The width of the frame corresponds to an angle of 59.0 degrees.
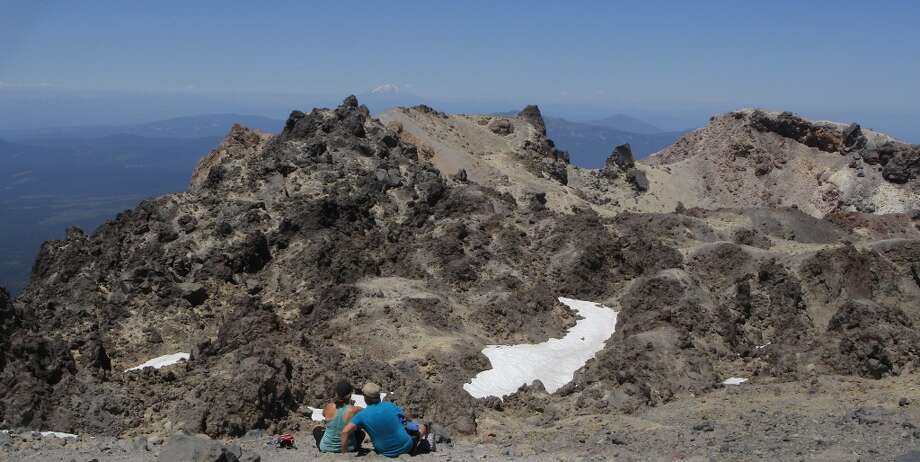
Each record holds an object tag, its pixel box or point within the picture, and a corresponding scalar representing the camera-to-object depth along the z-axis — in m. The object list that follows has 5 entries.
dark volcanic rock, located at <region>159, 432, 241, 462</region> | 11.12
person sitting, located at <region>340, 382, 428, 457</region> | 12.12
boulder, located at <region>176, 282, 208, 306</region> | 29.08
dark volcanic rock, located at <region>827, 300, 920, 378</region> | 19.84
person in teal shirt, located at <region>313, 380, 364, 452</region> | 12.50
